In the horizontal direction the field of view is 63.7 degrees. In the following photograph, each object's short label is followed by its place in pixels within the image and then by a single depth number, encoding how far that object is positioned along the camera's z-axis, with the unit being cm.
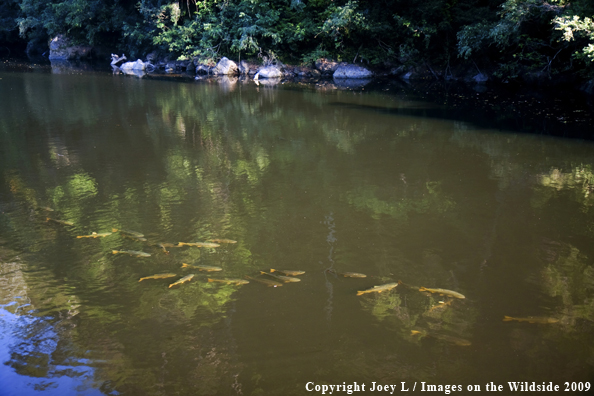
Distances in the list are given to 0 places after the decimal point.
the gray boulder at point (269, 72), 2439
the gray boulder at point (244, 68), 2582
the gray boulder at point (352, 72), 2419
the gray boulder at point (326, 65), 2489
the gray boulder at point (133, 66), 2769
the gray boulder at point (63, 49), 3453
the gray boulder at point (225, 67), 2559
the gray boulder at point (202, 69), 2634
